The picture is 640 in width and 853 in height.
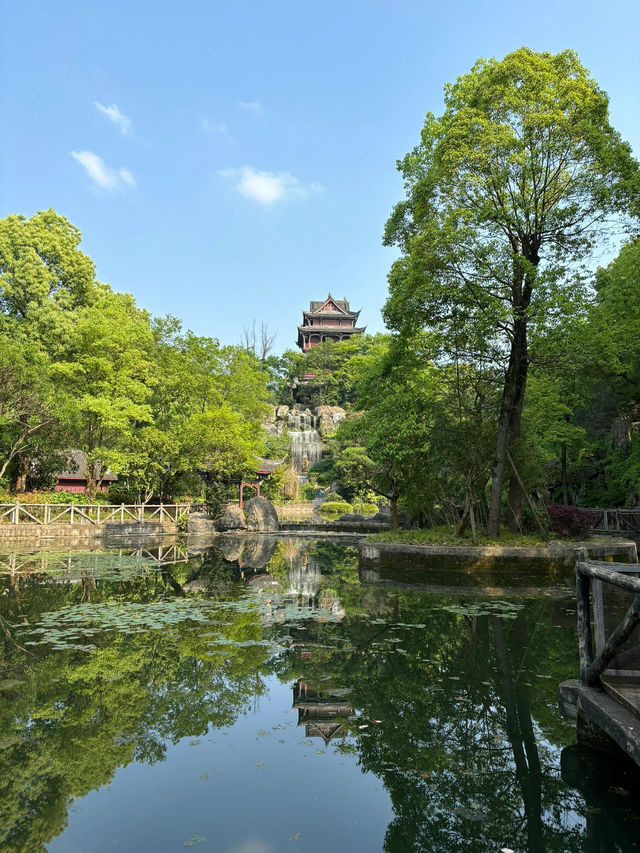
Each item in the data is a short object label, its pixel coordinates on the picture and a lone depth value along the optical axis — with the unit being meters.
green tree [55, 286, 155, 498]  23.34
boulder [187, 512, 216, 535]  25.58
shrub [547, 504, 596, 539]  13.70
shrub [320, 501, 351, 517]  39.16
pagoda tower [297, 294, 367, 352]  72.50
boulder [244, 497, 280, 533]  27.16
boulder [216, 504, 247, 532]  26.06
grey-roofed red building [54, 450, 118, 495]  31.28
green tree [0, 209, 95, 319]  27.91
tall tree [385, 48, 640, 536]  12.03
